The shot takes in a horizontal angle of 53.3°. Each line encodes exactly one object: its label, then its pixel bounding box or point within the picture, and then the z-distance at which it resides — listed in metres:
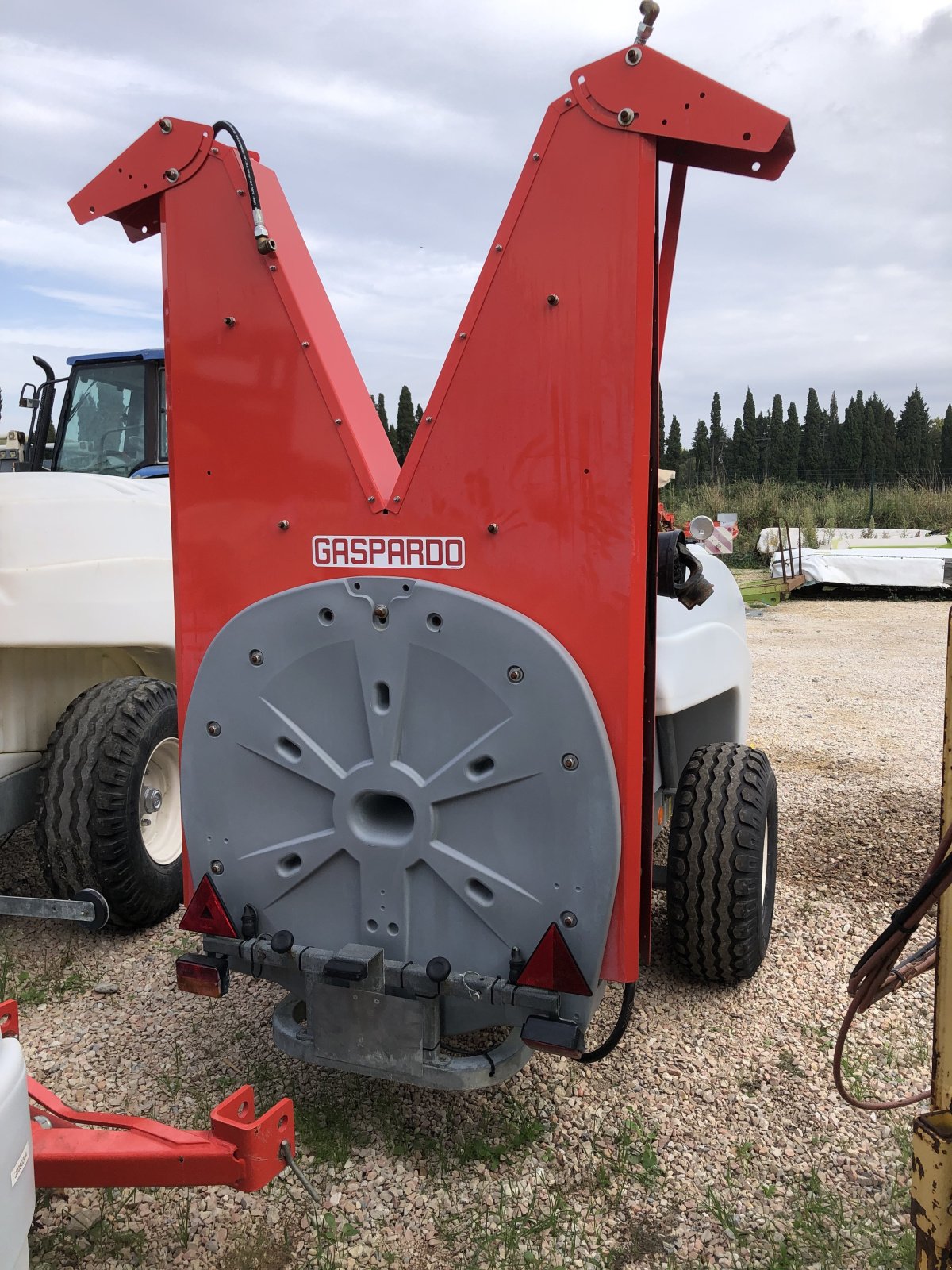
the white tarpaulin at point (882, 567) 14.67
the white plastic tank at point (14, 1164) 1.46
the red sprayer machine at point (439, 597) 2.01
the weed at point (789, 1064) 2.71
